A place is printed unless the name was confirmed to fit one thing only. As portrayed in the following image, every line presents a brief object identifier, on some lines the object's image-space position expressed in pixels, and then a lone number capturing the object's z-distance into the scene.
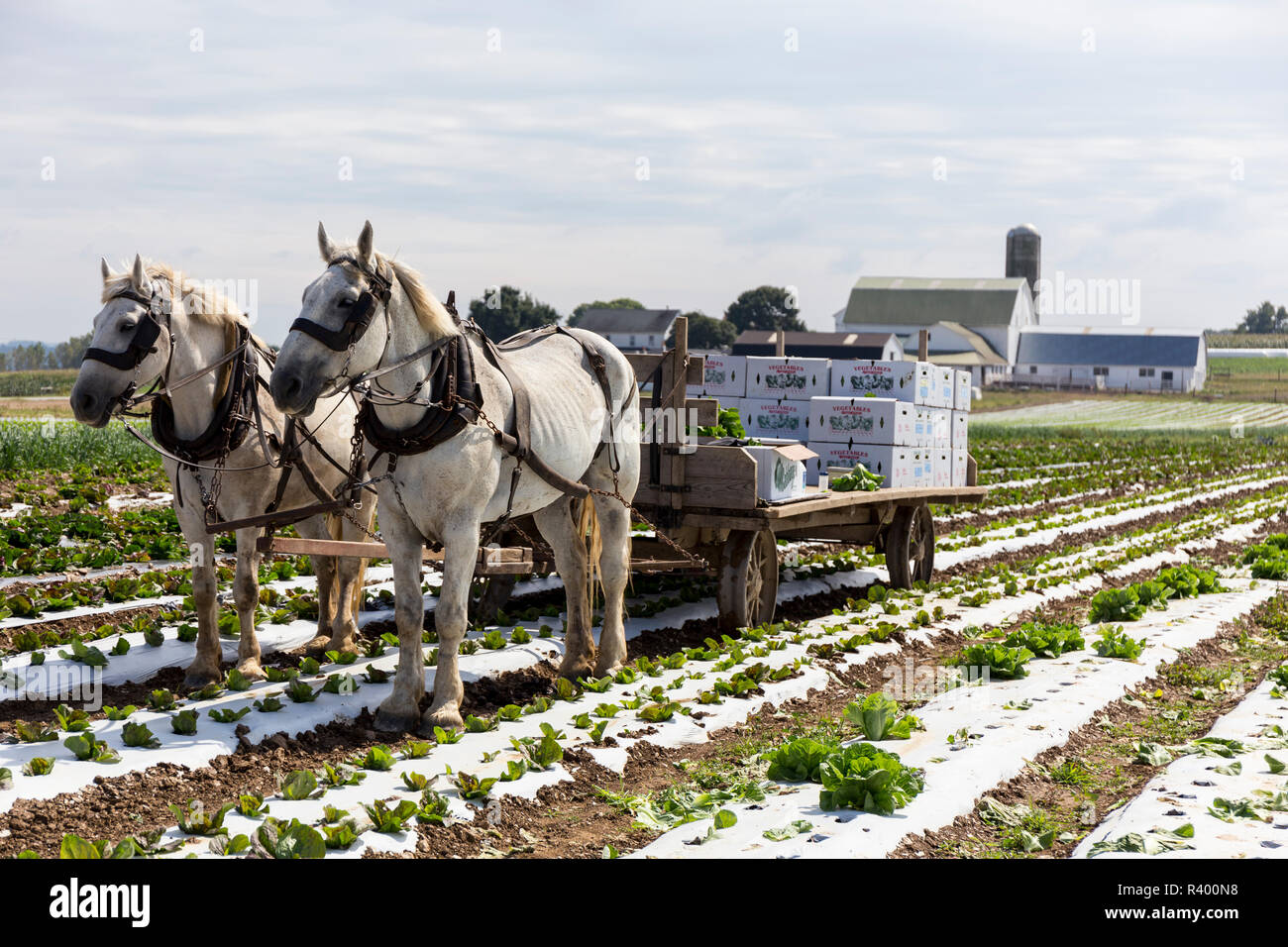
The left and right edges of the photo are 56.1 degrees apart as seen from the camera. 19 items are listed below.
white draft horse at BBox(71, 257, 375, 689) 5.97
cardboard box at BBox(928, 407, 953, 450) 11.07
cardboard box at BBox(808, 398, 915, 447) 10.20
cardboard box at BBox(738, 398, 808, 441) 10.84
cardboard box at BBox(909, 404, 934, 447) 10.63
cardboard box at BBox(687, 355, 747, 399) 10.85
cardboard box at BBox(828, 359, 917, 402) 10.39
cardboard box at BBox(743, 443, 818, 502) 8.44
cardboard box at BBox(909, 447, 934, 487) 10.71
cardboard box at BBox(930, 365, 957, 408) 10.97
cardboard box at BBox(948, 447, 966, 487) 11.65
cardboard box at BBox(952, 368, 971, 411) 11.45
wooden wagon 8.30
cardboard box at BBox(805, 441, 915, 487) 10.22
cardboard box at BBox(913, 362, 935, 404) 10.50
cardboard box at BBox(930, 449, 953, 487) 11.12
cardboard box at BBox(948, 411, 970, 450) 11.62
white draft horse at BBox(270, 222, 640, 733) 5.45
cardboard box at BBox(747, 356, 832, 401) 10.72
